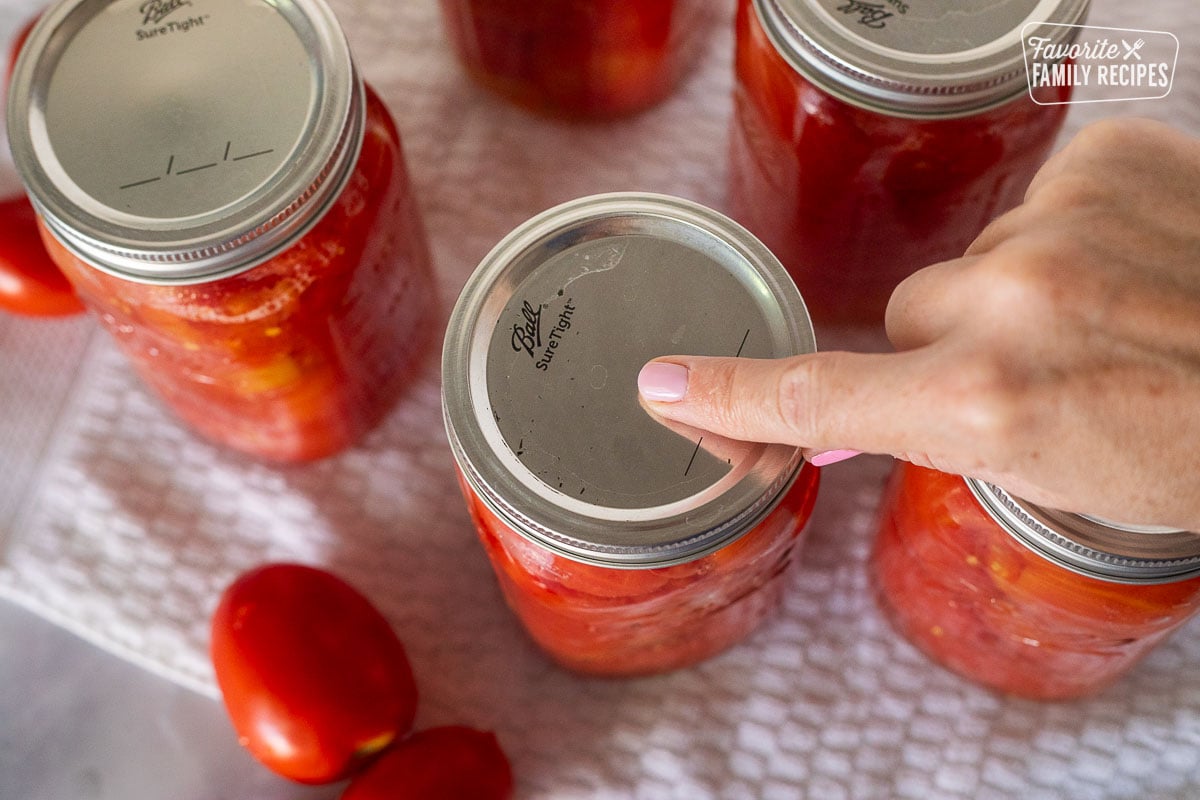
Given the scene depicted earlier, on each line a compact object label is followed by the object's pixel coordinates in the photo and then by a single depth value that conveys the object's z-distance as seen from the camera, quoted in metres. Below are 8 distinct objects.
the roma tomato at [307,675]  0.62
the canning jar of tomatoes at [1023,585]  0.51
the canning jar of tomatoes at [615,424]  0.51
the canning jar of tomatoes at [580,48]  0.76
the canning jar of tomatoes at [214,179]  0.57
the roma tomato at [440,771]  0.62
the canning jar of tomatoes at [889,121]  0.58
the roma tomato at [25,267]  0.76
